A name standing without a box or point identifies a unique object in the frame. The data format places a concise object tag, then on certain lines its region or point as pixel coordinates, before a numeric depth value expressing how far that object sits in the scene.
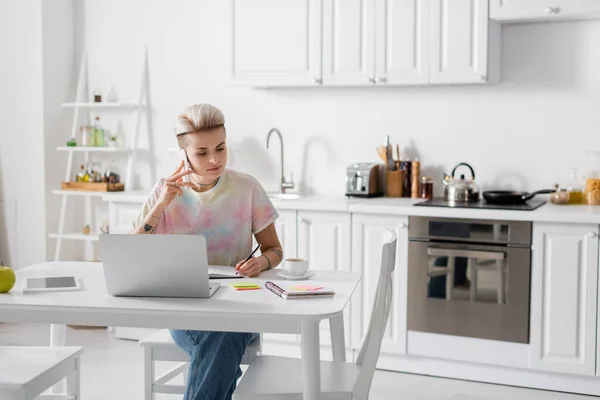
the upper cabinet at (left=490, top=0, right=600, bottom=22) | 3.99
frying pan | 4.25
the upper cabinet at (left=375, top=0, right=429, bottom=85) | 4.32
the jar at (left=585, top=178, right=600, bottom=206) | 4.24
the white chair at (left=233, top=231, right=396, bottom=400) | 2.46
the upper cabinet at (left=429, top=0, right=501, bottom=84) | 4.18
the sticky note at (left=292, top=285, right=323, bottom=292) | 2.47
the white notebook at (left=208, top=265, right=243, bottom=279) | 2.72
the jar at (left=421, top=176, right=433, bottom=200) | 4.59
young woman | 2.84
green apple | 2.47
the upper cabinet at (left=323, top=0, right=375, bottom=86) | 4.44
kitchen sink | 4.67
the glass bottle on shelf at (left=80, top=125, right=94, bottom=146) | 5.33
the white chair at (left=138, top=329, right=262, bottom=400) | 2.97
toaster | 4.60
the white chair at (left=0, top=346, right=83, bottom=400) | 2.58
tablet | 2.51
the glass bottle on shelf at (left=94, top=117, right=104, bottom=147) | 5.37
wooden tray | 5.21
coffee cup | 2.69
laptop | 2.33
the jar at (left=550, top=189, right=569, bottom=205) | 4.28
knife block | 4.67
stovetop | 4.03
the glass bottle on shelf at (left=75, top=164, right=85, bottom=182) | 5.31
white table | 2.25
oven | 3.98
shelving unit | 5.25
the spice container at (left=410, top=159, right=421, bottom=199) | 4.63
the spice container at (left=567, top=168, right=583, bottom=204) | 4.33
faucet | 4.88
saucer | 2.68
